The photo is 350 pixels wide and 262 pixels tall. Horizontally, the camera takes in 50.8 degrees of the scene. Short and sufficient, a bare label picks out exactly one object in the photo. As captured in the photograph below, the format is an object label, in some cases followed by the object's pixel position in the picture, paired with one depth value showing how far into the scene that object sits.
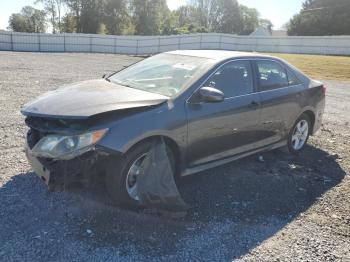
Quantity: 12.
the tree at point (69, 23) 56.09
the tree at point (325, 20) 54.53
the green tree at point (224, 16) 88.62
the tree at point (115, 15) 54.88
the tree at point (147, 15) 57.19
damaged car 3.59
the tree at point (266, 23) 99.98
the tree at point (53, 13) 63.22
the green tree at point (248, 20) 91.38
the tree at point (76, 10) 54.19
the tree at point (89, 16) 53.34
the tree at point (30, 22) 65.88
